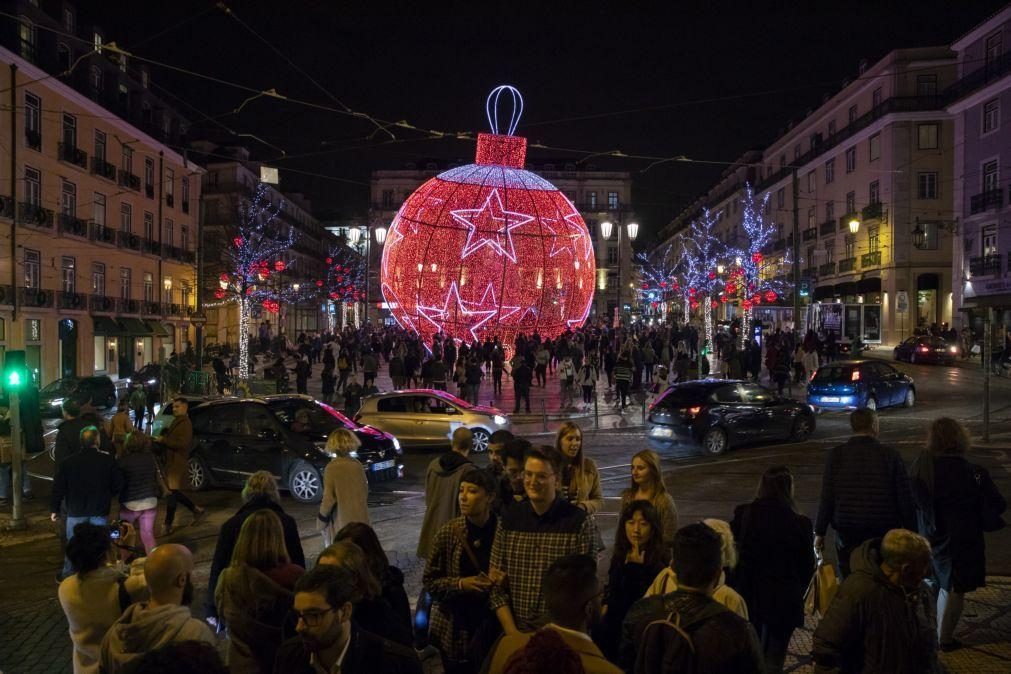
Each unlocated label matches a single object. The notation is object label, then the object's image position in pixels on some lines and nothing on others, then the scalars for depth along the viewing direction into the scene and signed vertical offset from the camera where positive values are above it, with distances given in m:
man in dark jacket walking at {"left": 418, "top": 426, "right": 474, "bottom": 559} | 5.33 -1.04
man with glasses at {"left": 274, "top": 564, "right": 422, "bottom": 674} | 2.89 -1.12
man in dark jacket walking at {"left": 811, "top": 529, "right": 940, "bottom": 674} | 3.24 -1.16
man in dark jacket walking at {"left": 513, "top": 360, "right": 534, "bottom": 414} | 19.80 -1.03
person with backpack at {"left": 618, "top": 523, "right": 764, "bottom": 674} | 2.74 -1.02
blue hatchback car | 18.80 -1.13
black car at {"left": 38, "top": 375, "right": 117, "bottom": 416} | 22.05 -1.49
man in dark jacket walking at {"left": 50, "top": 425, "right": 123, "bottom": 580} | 6.69 -1.24
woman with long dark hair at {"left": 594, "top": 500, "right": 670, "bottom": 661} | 4.07 -1.18
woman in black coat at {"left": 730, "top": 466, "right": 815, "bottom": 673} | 4.36 -1.29
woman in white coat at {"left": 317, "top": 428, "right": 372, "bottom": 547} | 6.15 -1.14
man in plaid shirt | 3.80 -0.98
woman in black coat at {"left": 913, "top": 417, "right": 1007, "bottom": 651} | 5.07 -1.10
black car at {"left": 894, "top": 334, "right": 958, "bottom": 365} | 31.69 -0.48
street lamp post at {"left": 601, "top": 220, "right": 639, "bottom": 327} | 32.22 +4.72
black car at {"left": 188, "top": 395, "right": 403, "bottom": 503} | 11.05 -1.53
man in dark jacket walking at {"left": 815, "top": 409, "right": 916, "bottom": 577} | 5.01 -0.99
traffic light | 10.16 -0.41
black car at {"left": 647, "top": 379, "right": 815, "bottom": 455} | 13.92 -1.38
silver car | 14.96 -1.47
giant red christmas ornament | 30.27 +3.40
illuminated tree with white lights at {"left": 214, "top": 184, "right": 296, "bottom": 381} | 32.62 +4.00
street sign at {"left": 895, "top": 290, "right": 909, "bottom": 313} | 40.66 +1.89
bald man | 3.22 -1.17
